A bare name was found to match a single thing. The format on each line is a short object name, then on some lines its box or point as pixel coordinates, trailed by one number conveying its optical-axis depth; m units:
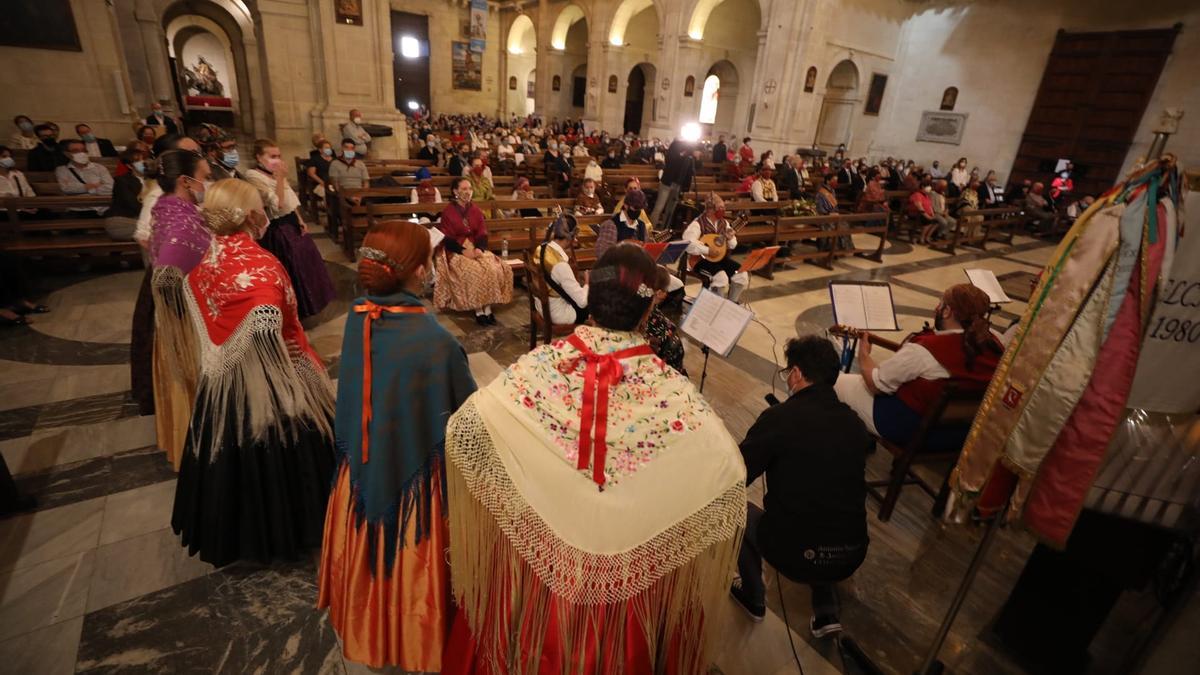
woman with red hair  1.65
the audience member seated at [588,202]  7.07
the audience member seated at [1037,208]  12.59
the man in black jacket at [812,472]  1.99
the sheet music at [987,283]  4.39
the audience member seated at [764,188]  9.12
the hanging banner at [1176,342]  1.53
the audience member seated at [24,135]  8.16
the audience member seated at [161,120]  10.85
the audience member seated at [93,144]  7.82
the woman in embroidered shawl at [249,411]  2.10
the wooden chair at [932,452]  2.78
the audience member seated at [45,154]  7.39
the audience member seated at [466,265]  5.36
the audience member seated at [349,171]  7.99
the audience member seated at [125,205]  5.33
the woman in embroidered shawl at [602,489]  1.29
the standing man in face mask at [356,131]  10.40
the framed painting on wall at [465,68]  24.47
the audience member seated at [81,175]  6.43
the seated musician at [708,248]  5.38
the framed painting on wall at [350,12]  10.55
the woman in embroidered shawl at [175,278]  2.57
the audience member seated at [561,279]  4.05
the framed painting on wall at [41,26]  8.62
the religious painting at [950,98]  16.38
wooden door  13.02
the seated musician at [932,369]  2.78
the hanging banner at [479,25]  20.33
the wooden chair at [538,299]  4.21
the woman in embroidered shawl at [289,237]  4.42
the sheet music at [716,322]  2.97
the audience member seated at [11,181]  5.97
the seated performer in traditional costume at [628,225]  5.18
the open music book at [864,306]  3.54
